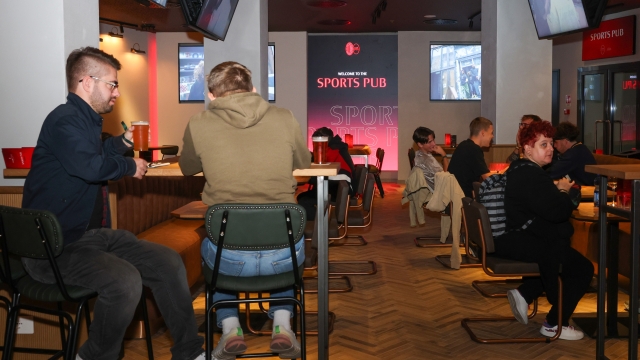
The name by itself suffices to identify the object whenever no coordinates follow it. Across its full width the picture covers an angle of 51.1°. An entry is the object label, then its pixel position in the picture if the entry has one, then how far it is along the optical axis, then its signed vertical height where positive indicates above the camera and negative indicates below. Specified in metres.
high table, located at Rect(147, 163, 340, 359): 3.20 -0.47
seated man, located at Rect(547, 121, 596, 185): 5.79 -0.29
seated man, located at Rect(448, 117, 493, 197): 6.18 -0.25
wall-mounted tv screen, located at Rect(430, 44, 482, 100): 14.23 +1.31
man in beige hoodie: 2.82 -0.13
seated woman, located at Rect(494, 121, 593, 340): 3.86 -0.58
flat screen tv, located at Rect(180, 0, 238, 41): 6.00 +1.12
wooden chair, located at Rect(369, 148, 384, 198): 11.37 -0.62
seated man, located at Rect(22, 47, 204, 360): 2.65 -0.40
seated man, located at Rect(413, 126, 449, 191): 6.96 -0.23
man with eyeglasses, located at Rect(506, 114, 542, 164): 6.38 +0.11
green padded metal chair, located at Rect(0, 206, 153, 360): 2.53 -0.47
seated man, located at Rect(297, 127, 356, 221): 6.65 -0.25
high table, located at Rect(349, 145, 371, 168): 11.45 -0.33
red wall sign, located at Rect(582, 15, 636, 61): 11.33 +1.62
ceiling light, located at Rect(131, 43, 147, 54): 12.52 +1.57
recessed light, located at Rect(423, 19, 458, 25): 12.74 +2.12
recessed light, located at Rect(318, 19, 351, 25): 12.72 +2.12
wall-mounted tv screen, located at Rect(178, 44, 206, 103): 14.05 +1.33
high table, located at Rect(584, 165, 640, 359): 3.07 -0.42
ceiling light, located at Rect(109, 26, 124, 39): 11.17 +1.69
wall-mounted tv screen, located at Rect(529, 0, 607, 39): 6.88 +1.25
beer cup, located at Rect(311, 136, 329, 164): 3.68 -0.10
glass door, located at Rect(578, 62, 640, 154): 11.42 +0.44
